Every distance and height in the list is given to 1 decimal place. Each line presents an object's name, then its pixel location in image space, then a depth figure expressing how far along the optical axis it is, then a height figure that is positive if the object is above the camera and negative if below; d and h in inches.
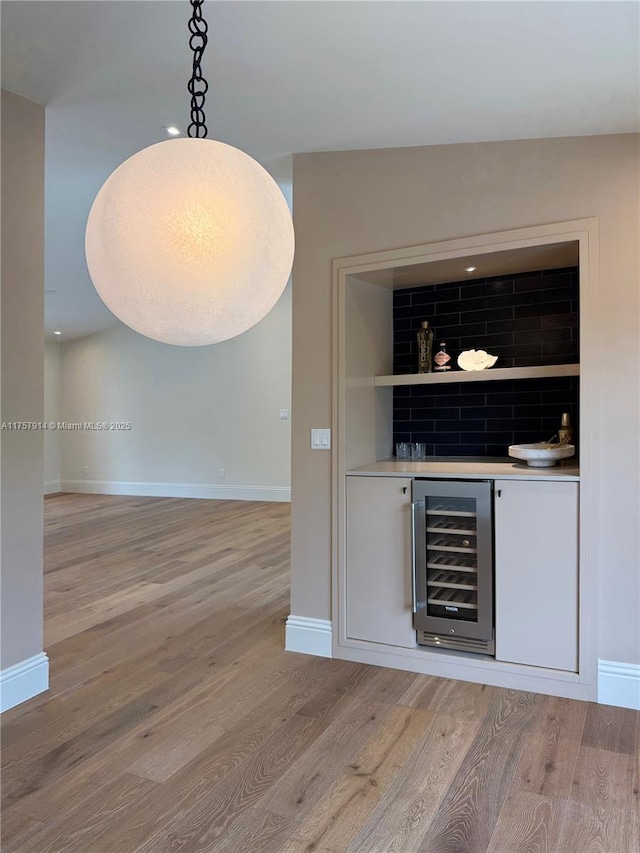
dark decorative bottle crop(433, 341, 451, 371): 122.9 +13.1
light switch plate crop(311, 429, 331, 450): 117.0 -4.3
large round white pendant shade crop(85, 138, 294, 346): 42.1 +14.0
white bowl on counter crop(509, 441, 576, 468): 106.3 -6.8
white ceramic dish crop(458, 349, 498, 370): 118.8 +12.8
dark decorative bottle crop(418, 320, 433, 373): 127.1 +16.6
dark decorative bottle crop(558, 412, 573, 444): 113.2 -2.5
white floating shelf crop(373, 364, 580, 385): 100.8 +8.7
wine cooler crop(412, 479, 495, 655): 103.4 -28.0
